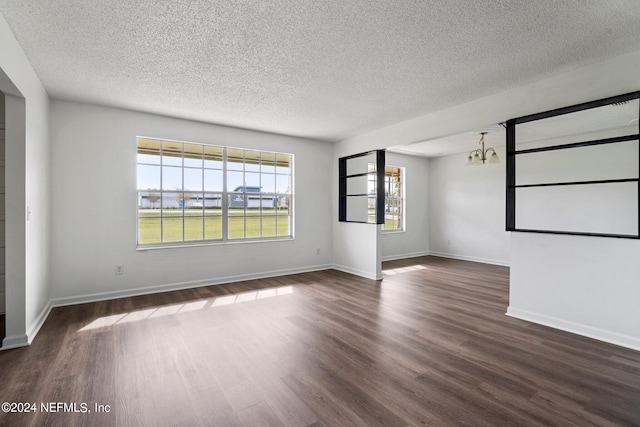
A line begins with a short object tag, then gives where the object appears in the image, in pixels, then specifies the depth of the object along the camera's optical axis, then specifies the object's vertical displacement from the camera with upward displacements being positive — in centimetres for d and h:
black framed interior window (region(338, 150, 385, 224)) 607 +47
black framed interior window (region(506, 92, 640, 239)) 455 +64
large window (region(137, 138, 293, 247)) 453 +32
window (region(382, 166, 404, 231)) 751 +34
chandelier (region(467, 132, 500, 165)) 540 +97
